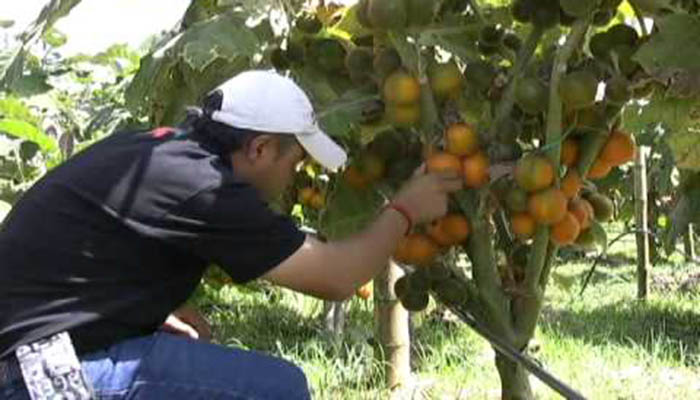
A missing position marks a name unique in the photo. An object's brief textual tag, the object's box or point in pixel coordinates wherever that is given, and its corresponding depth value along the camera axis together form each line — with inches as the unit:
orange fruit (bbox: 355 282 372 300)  190.1
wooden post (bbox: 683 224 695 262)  386.7
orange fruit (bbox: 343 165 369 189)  101.9
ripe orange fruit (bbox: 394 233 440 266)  95.0
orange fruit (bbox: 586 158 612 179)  97.3
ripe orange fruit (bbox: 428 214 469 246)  92.4
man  96.8
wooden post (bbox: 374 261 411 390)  179.6
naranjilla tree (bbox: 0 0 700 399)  86.4
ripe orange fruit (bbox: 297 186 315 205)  127.4
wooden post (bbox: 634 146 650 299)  296.5
